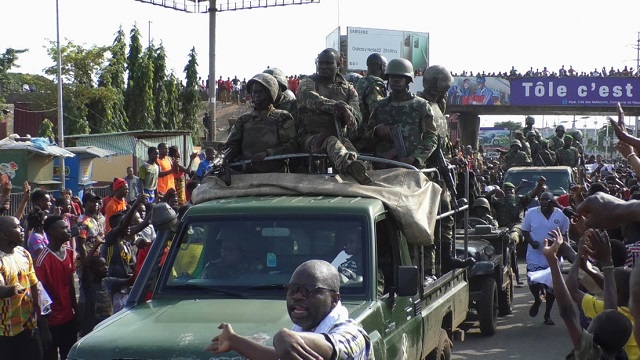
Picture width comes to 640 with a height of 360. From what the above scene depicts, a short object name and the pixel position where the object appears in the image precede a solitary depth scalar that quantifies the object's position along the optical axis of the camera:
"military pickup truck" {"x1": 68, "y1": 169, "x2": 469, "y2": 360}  5.78
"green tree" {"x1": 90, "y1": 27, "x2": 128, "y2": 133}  39.09
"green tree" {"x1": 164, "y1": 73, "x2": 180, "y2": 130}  41.91
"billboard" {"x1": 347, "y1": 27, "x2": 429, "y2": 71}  61.78
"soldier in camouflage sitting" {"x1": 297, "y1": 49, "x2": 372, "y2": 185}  7.66
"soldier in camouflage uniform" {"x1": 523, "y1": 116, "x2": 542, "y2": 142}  24.84
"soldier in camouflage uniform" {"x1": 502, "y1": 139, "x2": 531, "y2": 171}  23.16
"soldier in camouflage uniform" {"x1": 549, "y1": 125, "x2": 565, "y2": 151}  25.08
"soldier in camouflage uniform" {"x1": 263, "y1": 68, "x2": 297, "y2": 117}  8.75
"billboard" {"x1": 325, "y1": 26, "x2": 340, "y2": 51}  60.77
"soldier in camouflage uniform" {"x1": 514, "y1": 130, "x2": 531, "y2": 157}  23.48
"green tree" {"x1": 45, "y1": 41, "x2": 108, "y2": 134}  38.56
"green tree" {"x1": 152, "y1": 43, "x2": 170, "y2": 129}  41.41
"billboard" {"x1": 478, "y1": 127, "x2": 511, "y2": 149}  105.34
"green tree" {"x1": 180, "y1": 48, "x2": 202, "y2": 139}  41.39
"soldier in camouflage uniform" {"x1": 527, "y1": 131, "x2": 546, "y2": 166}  23.53
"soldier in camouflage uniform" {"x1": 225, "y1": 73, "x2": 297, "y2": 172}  8.23
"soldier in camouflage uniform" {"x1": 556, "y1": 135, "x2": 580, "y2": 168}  24.09
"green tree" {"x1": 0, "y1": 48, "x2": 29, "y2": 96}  44.97
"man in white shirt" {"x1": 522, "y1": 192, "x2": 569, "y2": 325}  12.66
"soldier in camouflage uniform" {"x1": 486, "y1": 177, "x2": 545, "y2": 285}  15.94
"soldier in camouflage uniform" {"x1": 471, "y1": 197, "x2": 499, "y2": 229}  14.17
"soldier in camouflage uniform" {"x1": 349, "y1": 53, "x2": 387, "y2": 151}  9.55
